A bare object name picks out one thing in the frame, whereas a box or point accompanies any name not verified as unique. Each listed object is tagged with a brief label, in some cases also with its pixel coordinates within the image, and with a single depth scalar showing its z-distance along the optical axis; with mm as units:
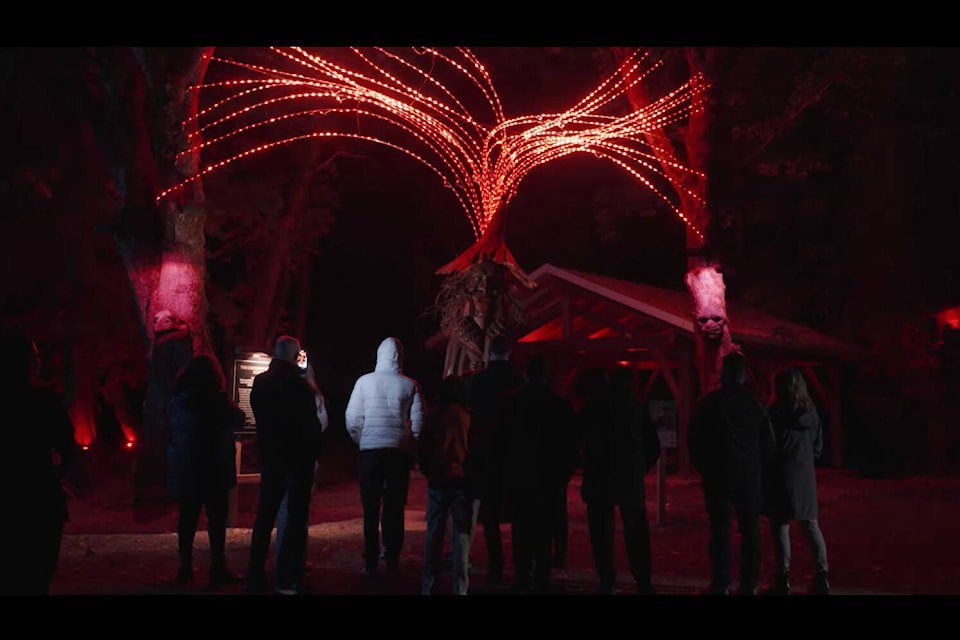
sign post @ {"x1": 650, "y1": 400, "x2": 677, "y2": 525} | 11156
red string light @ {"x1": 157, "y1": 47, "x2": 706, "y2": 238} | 10469
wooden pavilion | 20078
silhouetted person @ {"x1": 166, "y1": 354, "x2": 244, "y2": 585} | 7141
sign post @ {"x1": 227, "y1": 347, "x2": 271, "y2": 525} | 10672
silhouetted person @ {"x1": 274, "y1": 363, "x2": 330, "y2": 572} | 6988
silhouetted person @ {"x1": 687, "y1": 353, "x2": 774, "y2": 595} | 6703
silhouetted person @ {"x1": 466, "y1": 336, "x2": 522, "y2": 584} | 6777
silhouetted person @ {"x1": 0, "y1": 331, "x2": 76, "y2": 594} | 5109
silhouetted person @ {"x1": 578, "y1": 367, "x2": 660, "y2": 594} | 6746
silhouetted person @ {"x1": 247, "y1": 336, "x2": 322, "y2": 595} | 6887
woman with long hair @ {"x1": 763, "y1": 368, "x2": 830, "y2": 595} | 6941
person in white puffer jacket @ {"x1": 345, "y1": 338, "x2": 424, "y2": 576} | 7641
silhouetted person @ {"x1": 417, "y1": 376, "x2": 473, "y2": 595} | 6738
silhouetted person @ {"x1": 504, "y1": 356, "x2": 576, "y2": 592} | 6527
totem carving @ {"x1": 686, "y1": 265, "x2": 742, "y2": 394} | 13141
